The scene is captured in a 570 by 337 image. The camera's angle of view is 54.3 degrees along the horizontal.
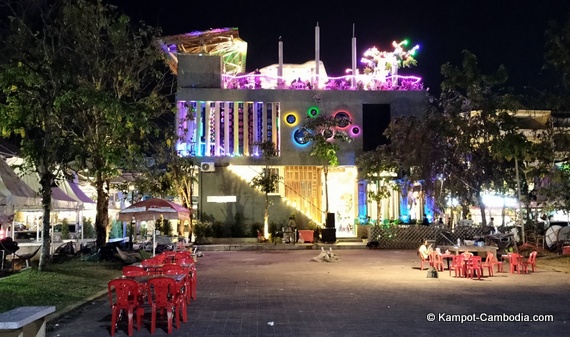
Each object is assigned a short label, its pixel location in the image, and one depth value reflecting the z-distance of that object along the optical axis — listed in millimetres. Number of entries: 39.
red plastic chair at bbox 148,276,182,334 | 8109
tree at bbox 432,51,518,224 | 24406
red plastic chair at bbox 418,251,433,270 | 16784
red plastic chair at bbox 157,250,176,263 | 12852
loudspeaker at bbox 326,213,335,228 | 31297
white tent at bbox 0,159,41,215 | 13617
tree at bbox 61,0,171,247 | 15992
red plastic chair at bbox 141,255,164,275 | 10062
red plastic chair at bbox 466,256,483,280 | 14734
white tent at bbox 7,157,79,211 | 18516
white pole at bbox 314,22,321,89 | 34938
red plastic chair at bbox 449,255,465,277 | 15093
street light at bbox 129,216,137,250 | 21853
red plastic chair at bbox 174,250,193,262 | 13145
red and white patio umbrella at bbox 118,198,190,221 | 16906
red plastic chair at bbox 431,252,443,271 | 16469
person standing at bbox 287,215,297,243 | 30750
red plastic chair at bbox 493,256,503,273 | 15930
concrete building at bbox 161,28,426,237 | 33438
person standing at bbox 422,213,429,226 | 31547
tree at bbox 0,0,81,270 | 14273
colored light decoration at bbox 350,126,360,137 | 34188
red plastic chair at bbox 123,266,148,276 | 9773
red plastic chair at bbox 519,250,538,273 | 16170
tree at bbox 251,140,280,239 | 31422
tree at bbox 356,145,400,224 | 30486
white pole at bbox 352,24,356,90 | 35094
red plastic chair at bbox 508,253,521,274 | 16172
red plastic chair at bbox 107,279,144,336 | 8062
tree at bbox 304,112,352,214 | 31469
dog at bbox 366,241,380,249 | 29203
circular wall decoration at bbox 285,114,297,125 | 34062
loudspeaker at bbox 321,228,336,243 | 30844
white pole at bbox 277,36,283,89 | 34719
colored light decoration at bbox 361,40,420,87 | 35156
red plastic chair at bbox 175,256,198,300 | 11477
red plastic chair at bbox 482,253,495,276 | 15359
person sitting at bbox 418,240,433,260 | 16814
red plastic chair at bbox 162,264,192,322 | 8904
